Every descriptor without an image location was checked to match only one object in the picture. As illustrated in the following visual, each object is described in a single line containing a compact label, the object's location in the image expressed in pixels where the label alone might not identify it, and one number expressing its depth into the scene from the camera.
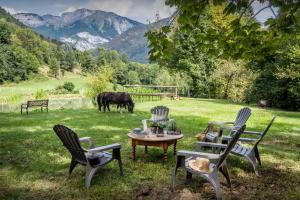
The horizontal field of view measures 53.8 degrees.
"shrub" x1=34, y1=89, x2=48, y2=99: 29.75
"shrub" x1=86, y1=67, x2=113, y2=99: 22.50
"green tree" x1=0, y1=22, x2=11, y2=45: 72.31
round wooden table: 6.36
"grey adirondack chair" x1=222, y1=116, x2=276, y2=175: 5.82
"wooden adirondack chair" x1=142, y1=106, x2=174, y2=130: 9.24
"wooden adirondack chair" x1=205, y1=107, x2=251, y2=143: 7.31
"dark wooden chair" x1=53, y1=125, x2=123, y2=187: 5.17
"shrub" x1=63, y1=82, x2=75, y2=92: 56.92
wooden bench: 17.88
